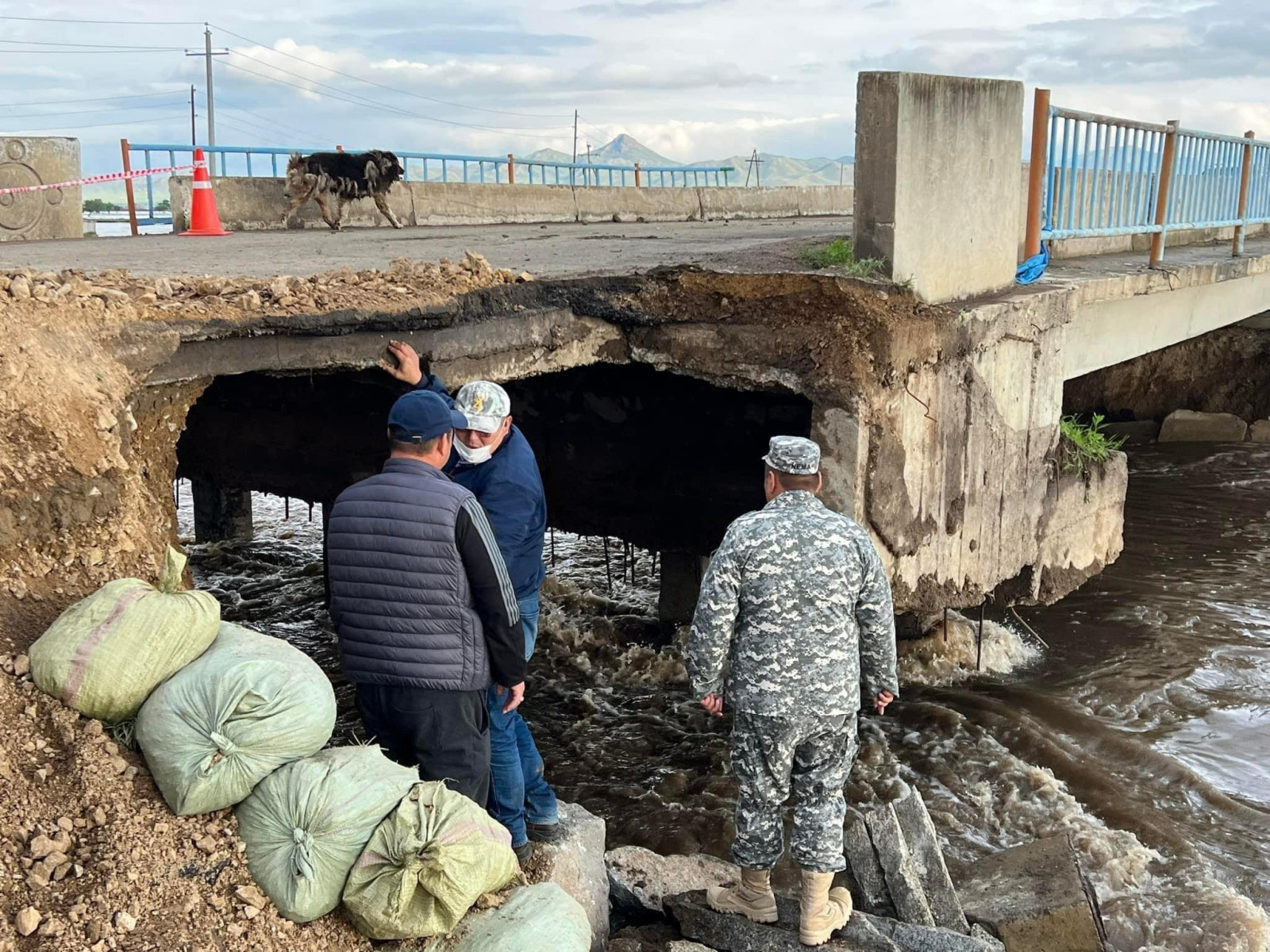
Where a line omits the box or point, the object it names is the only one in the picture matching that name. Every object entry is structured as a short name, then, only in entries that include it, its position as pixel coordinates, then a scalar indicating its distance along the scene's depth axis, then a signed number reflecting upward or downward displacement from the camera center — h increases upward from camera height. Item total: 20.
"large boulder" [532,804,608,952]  3.92 -2.23
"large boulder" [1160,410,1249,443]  16.36 -2.70
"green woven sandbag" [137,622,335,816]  3.15 -1.41
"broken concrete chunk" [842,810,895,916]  4.16 -2.37
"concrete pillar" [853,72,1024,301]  5.91 +0.34
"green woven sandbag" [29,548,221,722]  3.30 -1.24
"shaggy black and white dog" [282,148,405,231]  12.45 +0.62
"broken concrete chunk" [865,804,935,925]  4.07 -2.31
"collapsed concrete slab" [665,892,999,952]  3.84 -2.42
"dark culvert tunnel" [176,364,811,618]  7.86 -1.54
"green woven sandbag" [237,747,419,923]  3.11 -1.67
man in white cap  3.87 -1.03
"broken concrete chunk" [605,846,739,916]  4.49 -2.64
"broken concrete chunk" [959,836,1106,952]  4.19 -2.54
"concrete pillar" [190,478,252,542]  11.48 -2.90
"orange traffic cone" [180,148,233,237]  12.08 +0.23
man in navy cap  3.42 -1.13
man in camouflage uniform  3.68 -1.39
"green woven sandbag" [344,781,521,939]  3.12 -1.79
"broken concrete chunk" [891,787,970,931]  4.17 -2.39
